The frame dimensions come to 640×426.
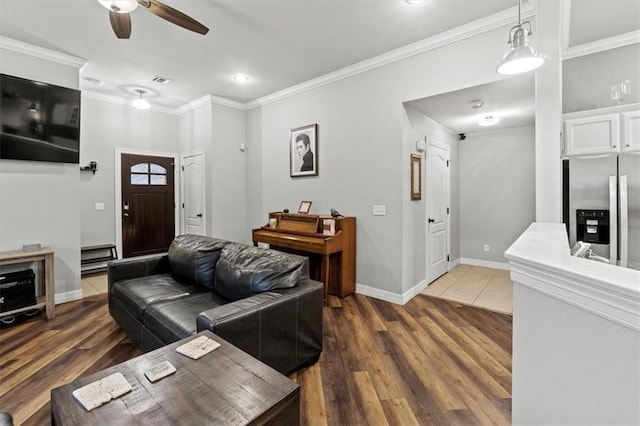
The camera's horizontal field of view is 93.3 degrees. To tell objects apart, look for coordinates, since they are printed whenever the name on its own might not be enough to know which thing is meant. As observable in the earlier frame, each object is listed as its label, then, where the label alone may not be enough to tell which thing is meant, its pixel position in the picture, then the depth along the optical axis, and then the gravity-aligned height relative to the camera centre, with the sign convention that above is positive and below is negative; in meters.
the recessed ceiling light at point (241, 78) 4.19 +1.91
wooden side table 3.04 -0.53
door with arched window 5.28 +0.16
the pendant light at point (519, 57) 1.89 +0.97
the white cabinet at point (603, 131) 2.56 +0.71
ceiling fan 2.00 +1.47
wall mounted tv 3.20 +1.05
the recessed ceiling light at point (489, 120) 4.21 +1.29
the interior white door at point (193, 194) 5.30 +0.34
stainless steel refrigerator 2.69 +0.05
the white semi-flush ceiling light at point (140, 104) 4.53 +1.64
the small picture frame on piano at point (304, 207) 4.35 +0.07
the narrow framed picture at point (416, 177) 3.73 +0.44
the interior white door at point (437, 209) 4.21 +0.04
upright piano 3.57 -0.41
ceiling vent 4.33 +1.94
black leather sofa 1.80 -0.64
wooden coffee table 0.99 -0.66
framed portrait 4.32 +0.91
